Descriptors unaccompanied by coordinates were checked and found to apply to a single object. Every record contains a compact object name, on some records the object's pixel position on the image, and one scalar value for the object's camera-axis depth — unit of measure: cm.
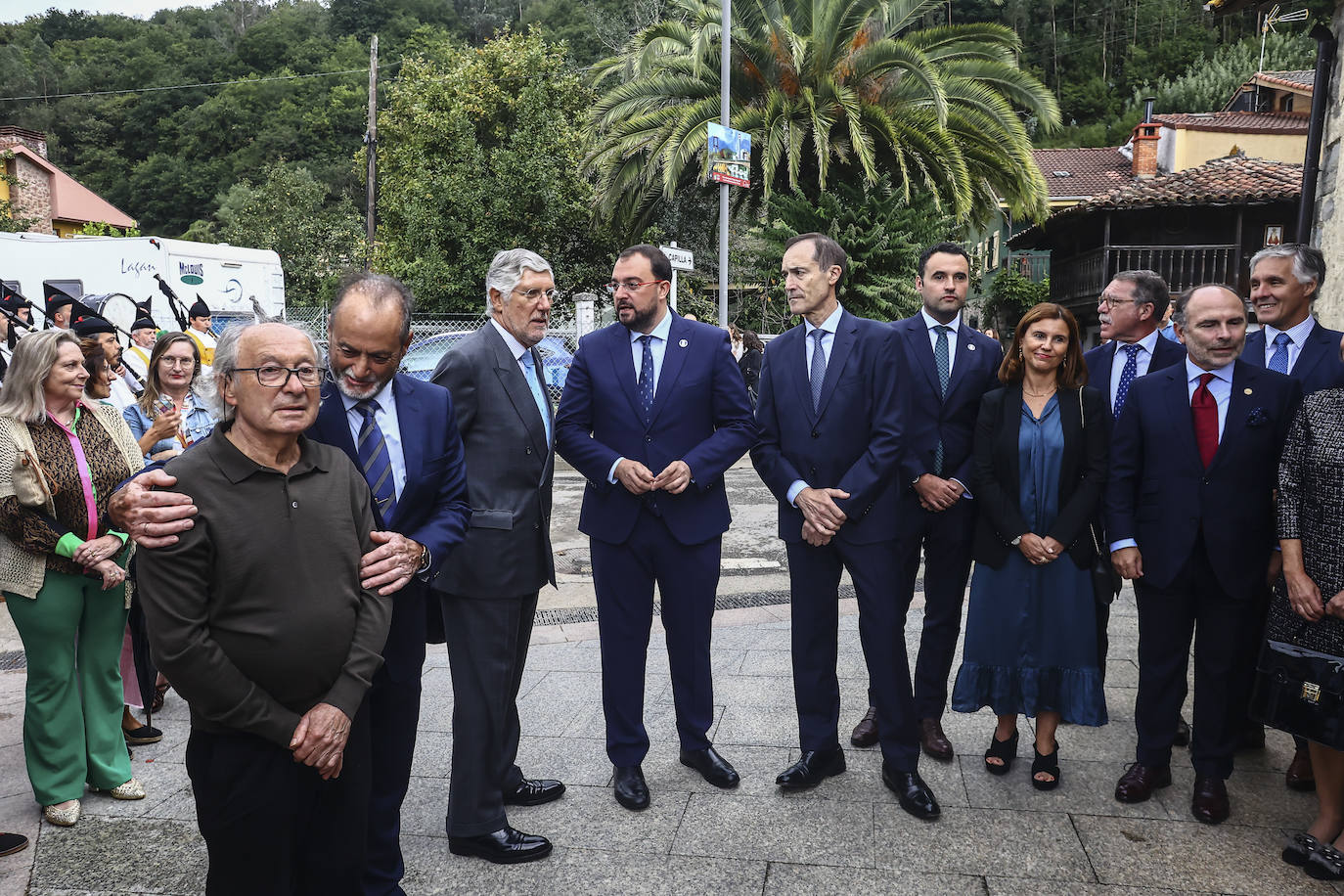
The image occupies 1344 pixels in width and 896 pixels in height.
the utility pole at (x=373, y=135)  2508
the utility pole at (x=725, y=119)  1316
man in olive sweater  213
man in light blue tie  330
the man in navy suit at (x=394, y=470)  266
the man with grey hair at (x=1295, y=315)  403
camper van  1448
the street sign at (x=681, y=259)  1203
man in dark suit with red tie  360
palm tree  1748
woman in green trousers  360
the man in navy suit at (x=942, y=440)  417
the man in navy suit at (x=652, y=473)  378
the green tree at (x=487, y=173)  2345
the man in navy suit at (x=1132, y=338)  446
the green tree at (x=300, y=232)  3259
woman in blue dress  379
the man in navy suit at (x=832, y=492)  371
